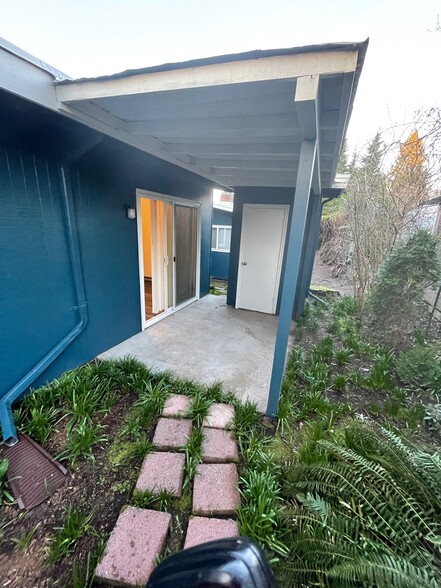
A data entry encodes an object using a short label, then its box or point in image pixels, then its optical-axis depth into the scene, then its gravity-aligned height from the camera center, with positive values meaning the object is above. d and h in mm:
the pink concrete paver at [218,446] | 1919 -1688
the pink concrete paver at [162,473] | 1690 -1709
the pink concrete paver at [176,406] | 2307 -1667
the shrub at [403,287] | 3414 -677
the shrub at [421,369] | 2805 -1460
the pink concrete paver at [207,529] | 1424 -1713
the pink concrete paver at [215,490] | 1581 -1705
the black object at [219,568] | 496 -683
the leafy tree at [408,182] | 4461 +1034
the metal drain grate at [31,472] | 1664 -1760
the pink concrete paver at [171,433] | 2006 -1687
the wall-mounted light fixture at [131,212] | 3289 +137
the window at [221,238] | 9203 -358
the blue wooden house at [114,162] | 1558 +692
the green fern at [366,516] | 1041 -1420
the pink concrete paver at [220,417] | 2211 -1674
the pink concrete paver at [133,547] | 1258 -1713
